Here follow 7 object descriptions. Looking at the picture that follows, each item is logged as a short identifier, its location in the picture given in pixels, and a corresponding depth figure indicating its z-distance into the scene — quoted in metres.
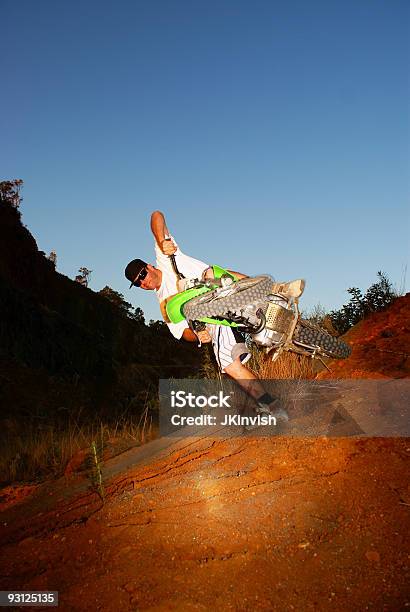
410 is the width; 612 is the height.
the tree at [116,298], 38.59
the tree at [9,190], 33.78
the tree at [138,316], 37.31
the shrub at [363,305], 9.77
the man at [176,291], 4.89
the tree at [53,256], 40.25
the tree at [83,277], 37.59
